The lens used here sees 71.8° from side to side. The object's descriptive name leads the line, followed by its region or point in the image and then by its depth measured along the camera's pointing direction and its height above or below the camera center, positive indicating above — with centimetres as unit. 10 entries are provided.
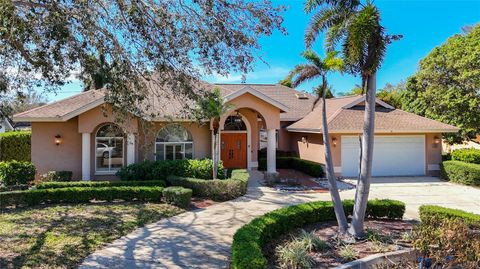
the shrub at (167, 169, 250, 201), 1394 -182
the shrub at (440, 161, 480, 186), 1722 -166
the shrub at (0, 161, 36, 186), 1521 -122
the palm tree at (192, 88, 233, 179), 1180 +136
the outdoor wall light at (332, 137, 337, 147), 1941 +11
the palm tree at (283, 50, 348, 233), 886 +191
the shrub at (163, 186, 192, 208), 1256 -197
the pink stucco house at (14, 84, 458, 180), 1702 +38
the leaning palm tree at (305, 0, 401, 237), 781 +247
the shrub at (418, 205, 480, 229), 873 -212
